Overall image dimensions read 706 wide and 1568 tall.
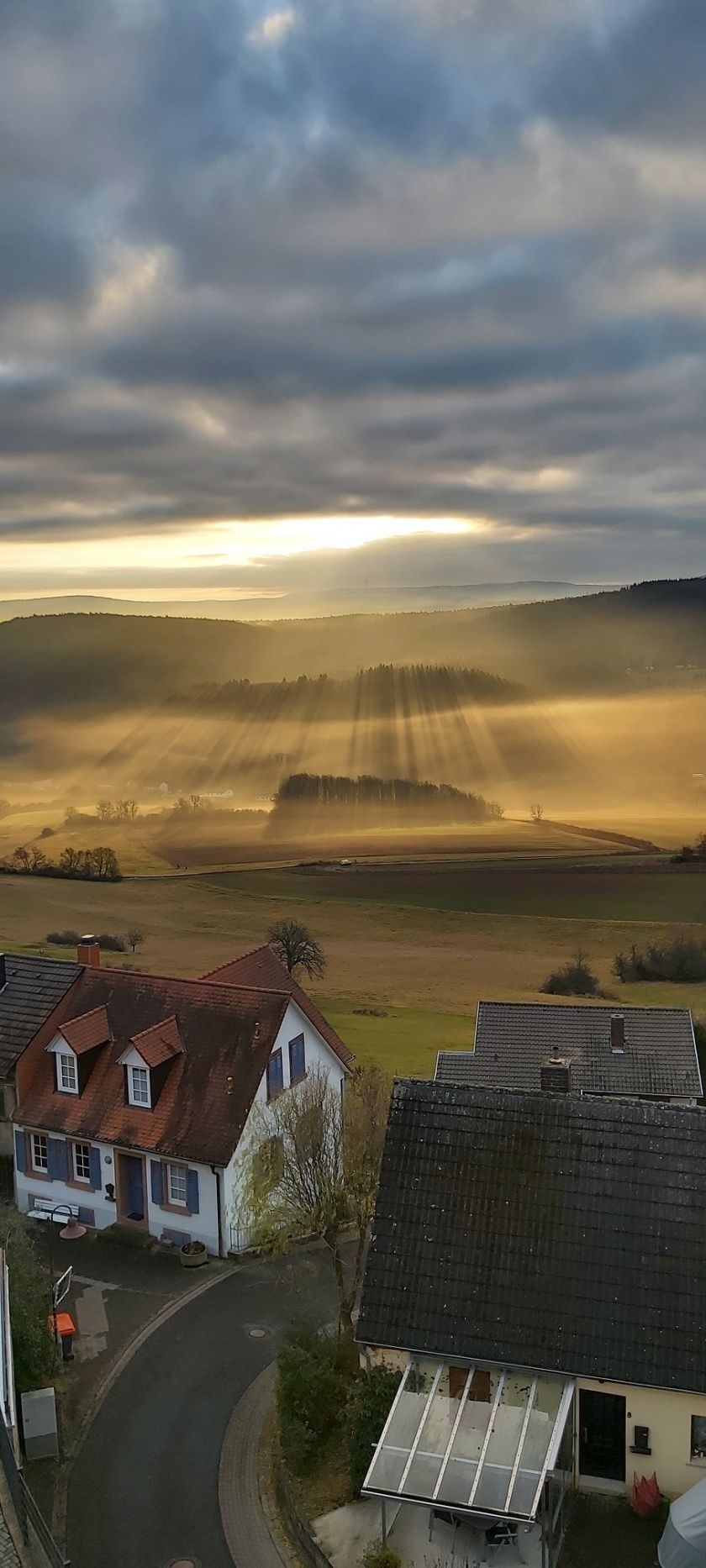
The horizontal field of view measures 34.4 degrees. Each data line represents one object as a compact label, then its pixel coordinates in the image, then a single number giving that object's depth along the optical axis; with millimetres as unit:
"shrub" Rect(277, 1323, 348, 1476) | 23297
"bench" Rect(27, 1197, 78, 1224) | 35031
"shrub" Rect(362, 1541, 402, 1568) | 19328
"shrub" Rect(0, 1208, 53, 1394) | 24469
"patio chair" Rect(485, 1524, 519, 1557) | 19719
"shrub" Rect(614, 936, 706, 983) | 86500
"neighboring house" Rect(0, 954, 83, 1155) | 37078
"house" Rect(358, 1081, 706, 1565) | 19781
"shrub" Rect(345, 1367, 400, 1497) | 21734
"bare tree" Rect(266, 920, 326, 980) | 83812
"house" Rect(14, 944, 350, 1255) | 32906
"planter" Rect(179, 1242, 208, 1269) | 32031
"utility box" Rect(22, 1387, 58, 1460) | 23719
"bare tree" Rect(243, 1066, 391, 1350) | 27891
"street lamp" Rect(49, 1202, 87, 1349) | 32625
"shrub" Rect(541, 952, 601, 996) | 87062
